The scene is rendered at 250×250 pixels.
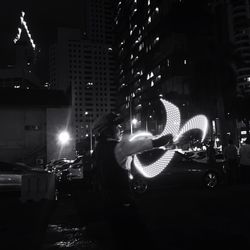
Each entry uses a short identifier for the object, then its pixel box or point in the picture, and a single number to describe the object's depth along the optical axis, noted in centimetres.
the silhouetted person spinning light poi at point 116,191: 348
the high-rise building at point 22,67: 12462
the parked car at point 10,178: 1413
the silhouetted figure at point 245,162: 1397
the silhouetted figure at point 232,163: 1537
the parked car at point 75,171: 1566
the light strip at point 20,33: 13248
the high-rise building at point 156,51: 3806
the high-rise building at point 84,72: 16800
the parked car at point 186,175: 1341
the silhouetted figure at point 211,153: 1677
